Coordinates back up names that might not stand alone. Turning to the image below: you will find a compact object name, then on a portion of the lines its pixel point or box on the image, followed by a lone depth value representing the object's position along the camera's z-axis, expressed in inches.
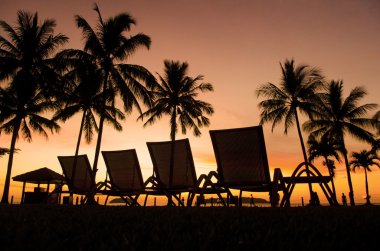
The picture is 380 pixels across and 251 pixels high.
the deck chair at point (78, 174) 358.6
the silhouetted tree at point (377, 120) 1064.5
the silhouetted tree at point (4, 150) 892.6
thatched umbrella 770.2
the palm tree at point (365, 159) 1743.4
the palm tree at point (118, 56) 715.4
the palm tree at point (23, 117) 901.2
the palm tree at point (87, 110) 733.9
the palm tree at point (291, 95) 950.4
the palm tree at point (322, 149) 1337.4
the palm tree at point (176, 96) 1016.2
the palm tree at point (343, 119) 1082.7
